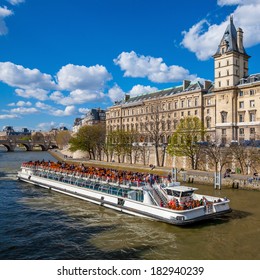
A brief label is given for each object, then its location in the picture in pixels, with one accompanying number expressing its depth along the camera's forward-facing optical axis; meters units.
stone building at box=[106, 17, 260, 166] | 58.16
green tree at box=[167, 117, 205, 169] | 54.90
